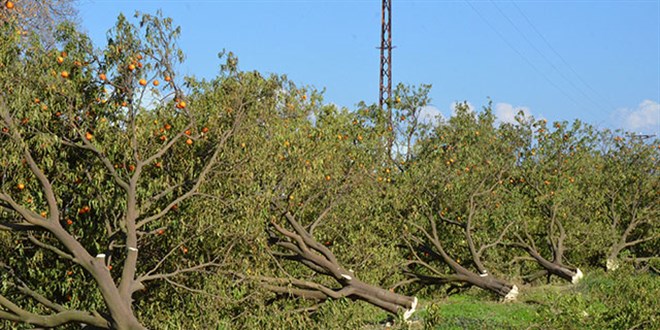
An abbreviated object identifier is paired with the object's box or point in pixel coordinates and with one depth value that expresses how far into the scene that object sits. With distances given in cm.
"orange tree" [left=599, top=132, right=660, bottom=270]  3014
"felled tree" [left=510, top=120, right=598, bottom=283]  2630
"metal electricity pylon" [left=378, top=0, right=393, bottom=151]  3300
